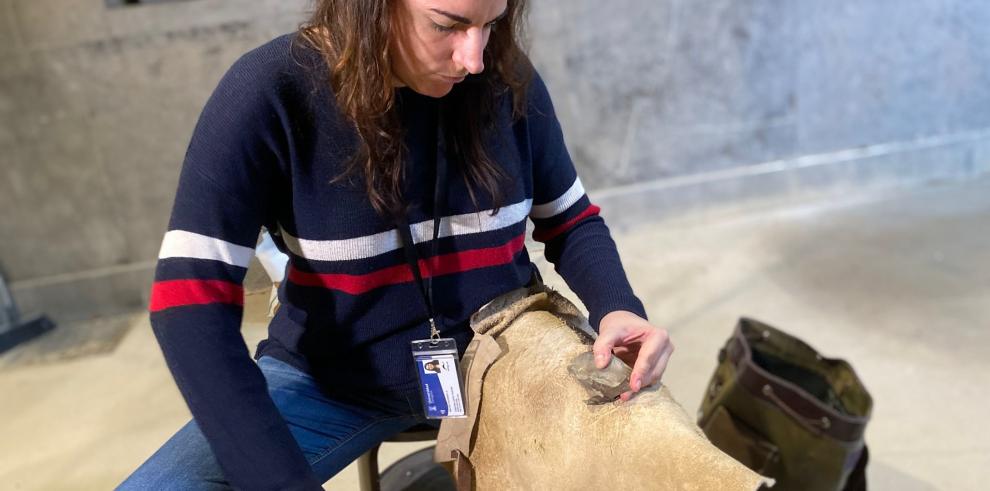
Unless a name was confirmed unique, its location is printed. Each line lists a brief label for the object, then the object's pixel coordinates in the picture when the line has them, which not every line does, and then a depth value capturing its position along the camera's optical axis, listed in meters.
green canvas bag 1.54
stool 1.27
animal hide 0.82
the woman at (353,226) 0.94
